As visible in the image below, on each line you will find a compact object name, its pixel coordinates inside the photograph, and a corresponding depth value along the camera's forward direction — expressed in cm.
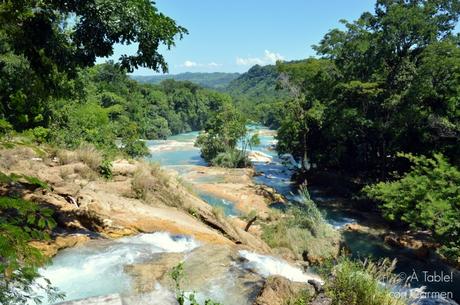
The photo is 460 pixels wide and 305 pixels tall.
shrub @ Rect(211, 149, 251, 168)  3991
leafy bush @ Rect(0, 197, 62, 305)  254
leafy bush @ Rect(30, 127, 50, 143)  1296
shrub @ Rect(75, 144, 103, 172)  1110
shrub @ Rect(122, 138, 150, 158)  2848
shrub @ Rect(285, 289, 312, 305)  546
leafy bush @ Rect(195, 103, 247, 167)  4050
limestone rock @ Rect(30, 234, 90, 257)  730
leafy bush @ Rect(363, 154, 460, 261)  1302
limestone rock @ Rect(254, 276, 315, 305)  611
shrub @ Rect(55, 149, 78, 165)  1112
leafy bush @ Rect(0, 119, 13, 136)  311
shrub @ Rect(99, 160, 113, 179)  1122
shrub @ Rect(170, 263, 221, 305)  467
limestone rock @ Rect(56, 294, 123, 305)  536
